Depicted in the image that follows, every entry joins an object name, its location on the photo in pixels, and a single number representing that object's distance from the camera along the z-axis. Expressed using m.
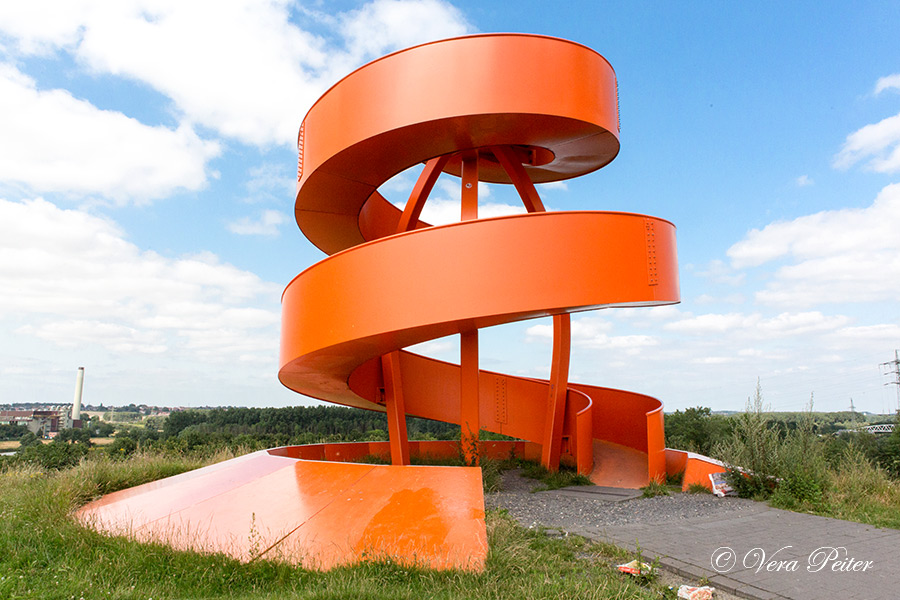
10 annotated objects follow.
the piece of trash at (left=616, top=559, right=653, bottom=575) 4.83
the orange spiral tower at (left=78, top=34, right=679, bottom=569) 6.14
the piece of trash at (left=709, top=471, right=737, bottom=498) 8.91
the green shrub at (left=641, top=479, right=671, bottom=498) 9.24
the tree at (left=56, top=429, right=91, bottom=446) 24.46
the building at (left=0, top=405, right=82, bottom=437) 45.41
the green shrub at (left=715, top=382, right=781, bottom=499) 8.77
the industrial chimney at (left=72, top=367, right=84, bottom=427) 49.42
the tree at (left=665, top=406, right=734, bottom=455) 17.83
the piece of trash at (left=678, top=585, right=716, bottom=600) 4.34
